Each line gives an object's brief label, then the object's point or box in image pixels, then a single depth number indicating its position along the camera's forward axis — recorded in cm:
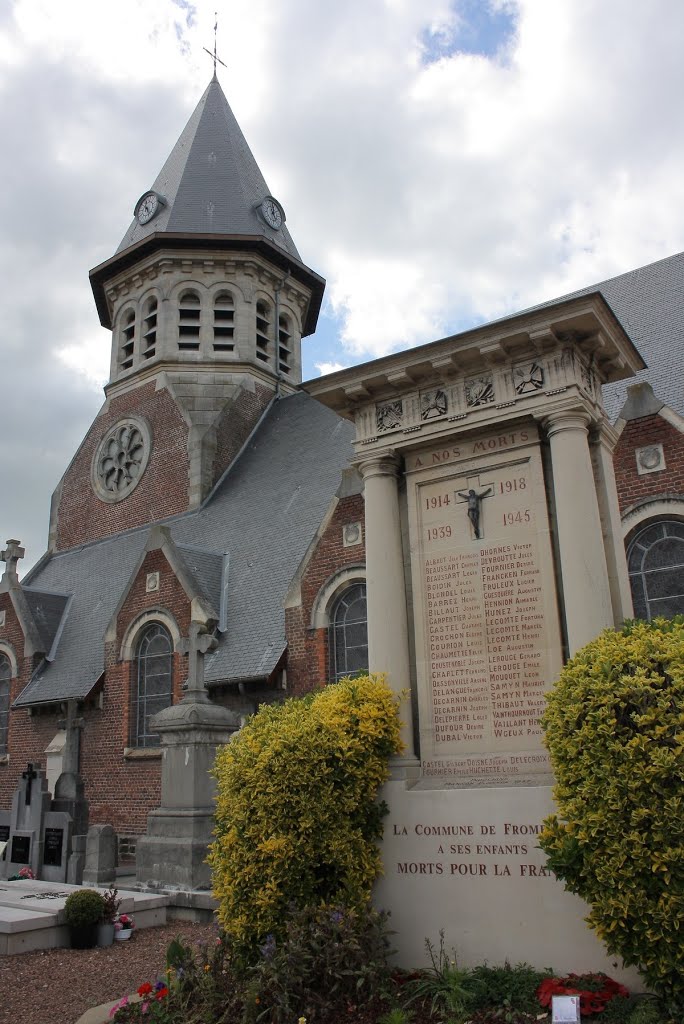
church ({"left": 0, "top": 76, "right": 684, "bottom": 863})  828
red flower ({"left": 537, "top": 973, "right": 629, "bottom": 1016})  537
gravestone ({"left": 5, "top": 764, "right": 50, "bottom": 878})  1370
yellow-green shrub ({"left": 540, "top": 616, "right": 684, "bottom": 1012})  500
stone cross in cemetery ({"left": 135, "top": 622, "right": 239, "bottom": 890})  1216
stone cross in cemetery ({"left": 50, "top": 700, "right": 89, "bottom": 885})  1305
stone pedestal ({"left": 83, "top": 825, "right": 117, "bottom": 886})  1283
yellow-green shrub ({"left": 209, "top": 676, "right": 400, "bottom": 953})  646
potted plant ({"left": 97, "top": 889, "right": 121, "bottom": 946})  996
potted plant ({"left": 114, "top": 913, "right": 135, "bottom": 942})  1017
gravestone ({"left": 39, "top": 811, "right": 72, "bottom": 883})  1322
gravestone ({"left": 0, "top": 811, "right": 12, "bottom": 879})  1477
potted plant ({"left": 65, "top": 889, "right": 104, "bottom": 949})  980
